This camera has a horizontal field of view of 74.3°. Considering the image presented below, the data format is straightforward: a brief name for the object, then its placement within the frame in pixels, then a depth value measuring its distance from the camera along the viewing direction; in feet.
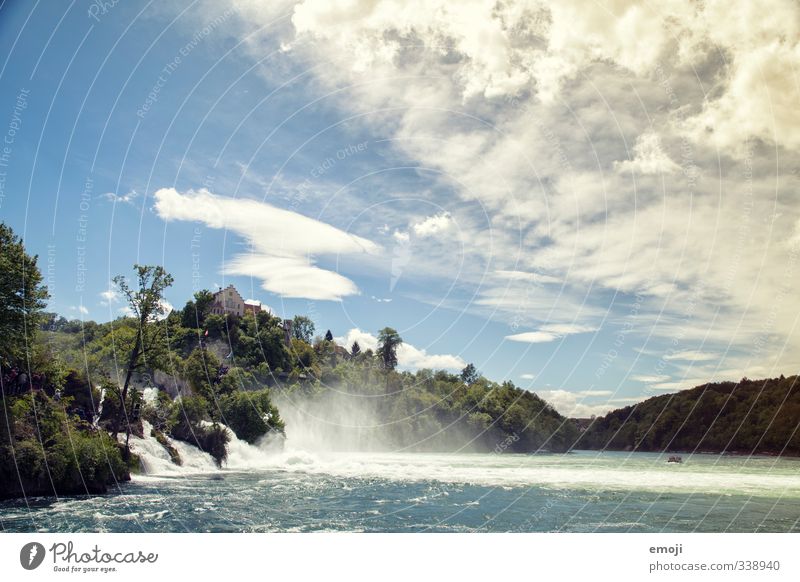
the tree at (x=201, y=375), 157.99
